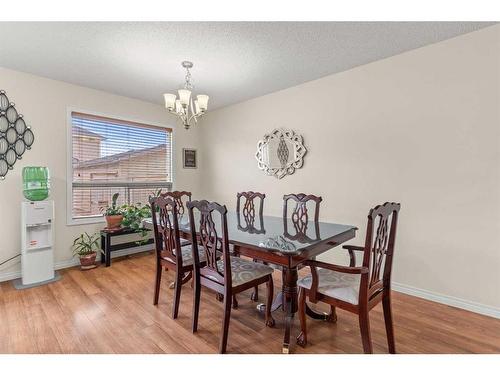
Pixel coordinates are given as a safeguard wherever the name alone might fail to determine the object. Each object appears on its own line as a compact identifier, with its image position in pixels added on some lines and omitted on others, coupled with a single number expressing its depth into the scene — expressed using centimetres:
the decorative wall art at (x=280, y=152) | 339
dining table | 158
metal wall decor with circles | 285
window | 347
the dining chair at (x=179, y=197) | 284
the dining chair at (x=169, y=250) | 210
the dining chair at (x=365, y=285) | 144
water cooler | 279
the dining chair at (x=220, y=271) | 168
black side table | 338
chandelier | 232
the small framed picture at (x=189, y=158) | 456
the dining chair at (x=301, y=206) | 241
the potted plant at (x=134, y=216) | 363
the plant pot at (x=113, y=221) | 352
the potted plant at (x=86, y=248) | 327
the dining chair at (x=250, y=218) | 220
